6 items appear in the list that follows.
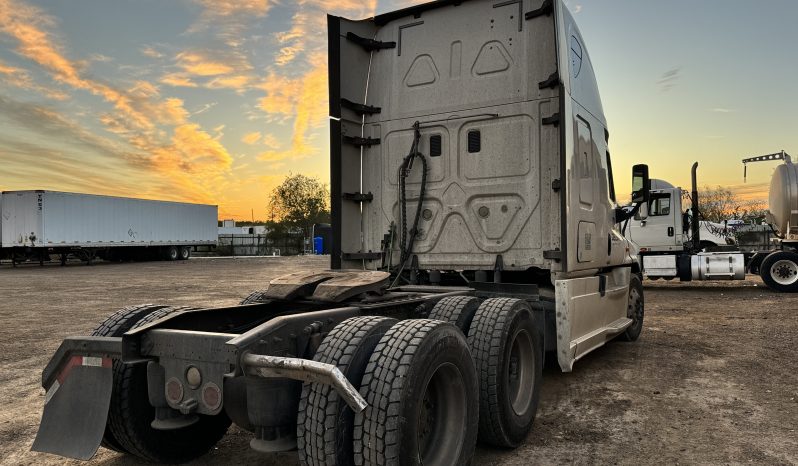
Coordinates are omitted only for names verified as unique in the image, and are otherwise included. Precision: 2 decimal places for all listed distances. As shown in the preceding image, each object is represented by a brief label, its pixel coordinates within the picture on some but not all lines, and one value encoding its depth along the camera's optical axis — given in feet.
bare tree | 147.17
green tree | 188.03
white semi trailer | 95.20
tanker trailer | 48.65
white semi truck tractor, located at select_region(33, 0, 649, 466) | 8.96
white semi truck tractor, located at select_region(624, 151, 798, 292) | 49.08
